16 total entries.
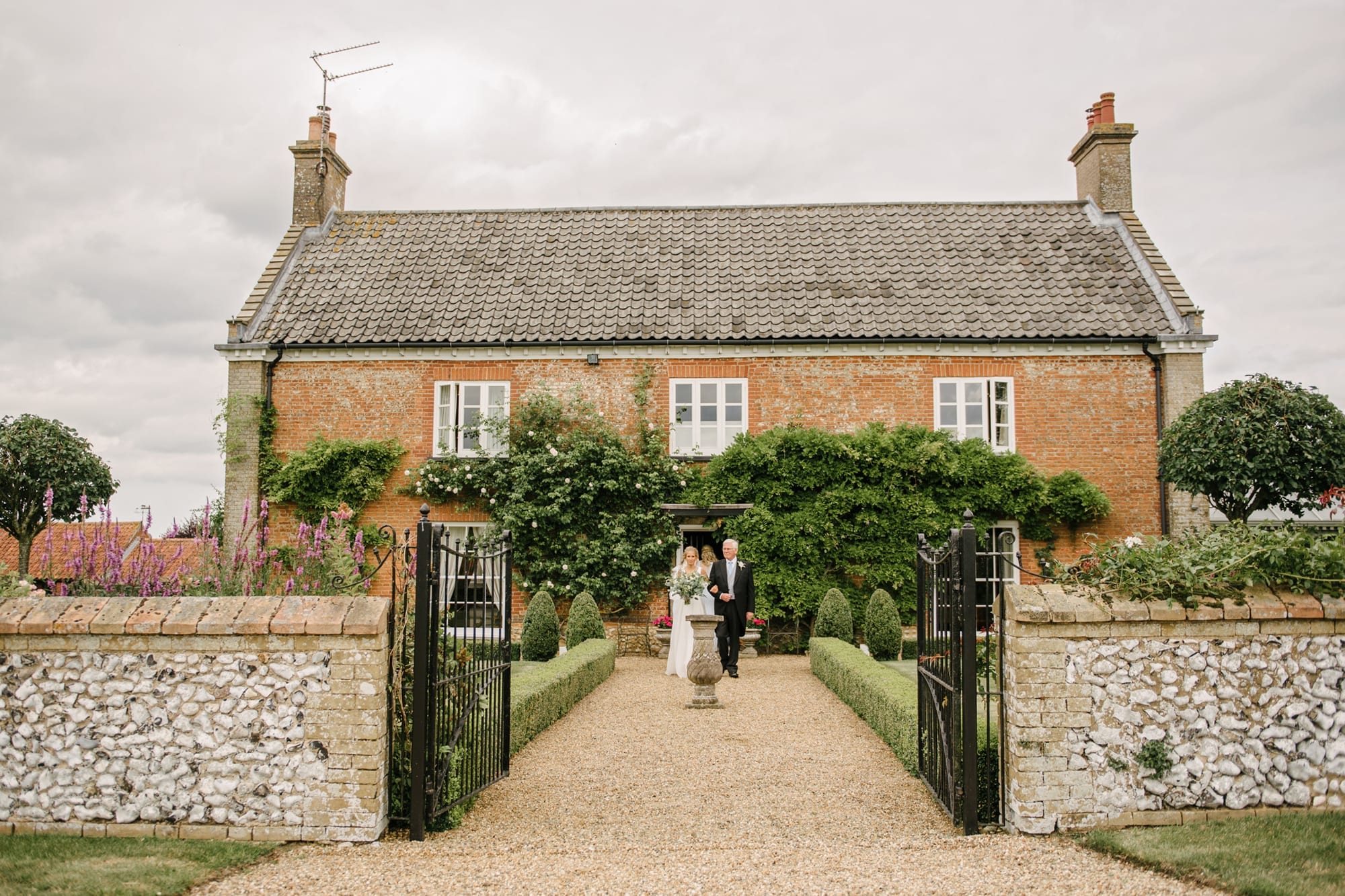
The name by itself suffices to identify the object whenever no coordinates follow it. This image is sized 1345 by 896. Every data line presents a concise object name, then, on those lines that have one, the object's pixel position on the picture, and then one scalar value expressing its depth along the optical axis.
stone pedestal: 11.26
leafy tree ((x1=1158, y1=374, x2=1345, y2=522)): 14.28
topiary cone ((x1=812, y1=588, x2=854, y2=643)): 15.34
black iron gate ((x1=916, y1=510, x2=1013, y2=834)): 6.21
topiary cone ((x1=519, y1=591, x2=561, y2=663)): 14.81
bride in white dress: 13.89
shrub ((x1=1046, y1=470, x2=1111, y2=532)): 16.48
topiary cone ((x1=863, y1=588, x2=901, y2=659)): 14.92
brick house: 17.11
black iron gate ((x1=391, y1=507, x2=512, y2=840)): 6.14
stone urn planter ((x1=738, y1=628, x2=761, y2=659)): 16.12
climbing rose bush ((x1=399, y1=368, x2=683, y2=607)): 16.77
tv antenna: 20.23
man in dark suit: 13.39
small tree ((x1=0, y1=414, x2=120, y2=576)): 18.58
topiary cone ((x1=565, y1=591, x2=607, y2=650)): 15.25
